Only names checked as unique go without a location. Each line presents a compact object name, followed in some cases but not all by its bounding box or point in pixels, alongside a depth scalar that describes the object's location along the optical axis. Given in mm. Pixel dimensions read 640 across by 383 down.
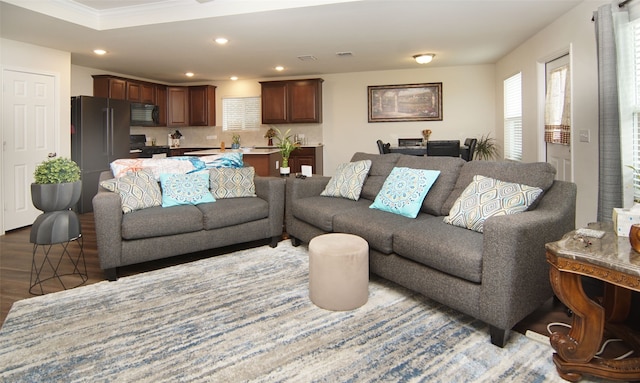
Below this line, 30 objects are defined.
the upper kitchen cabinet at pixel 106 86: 6711
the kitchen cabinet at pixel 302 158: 7531
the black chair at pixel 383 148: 5714
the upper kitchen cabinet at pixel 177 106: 8156
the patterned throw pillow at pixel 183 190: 3590
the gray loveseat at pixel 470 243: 1950
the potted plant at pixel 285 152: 4238
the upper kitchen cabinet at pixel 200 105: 8258
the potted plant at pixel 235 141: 7650
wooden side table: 1587
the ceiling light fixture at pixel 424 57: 6011
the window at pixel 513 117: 5845
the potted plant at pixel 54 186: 2793
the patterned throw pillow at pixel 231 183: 3977
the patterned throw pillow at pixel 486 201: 2330
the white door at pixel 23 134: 4750
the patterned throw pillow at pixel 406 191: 2973
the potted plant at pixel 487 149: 6961
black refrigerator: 5695
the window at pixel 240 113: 8375
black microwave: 7156
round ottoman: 2420
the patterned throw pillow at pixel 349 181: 3660
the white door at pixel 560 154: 4180
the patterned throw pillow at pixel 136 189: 3289
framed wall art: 7348
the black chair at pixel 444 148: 5215
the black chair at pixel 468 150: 5332
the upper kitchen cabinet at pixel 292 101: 7609
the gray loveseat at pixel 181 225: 2988
